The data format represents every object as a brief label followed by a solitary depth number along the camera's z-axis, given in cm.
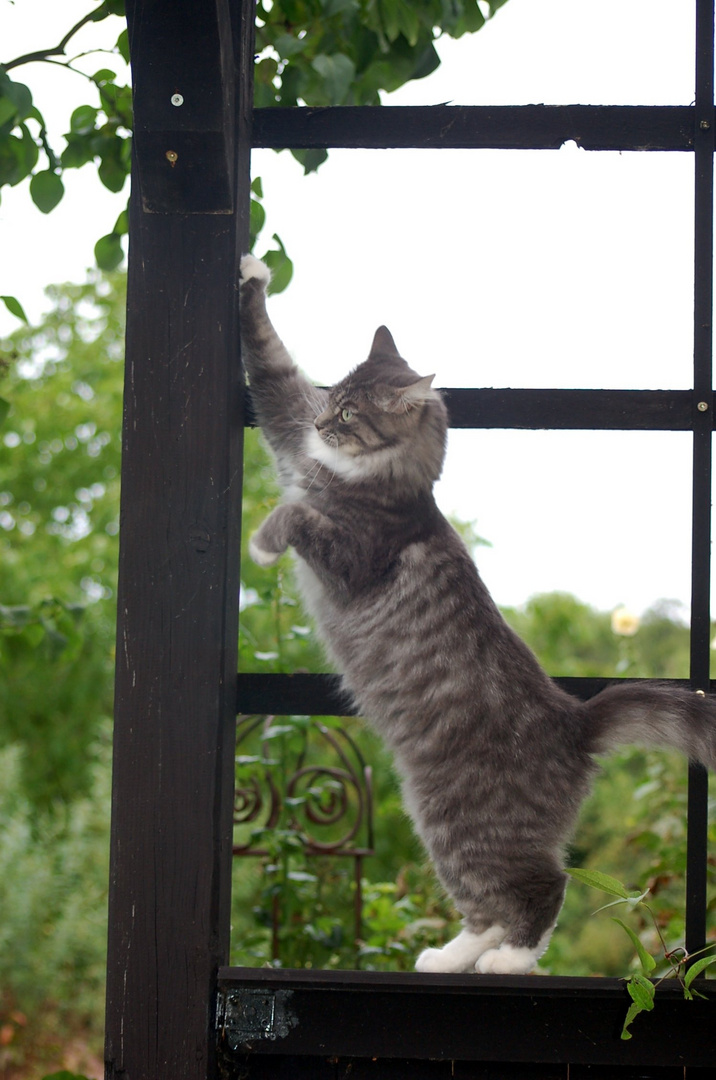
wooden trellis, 263
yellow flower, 353
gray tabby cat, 274
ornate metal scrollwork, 326
